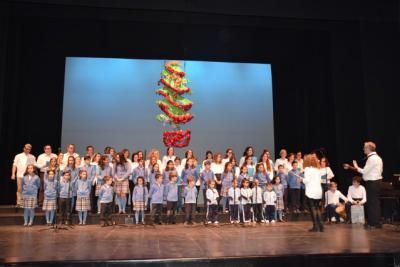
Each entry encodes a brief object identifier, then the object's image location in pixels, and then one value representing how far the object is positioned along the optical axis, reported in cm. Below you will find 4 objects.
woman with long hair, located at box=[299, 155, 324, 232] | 557
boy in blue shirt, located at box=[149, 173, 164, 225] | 710
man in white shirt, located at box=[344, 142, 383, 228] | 568
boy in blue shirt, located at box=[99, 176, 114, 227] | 682
